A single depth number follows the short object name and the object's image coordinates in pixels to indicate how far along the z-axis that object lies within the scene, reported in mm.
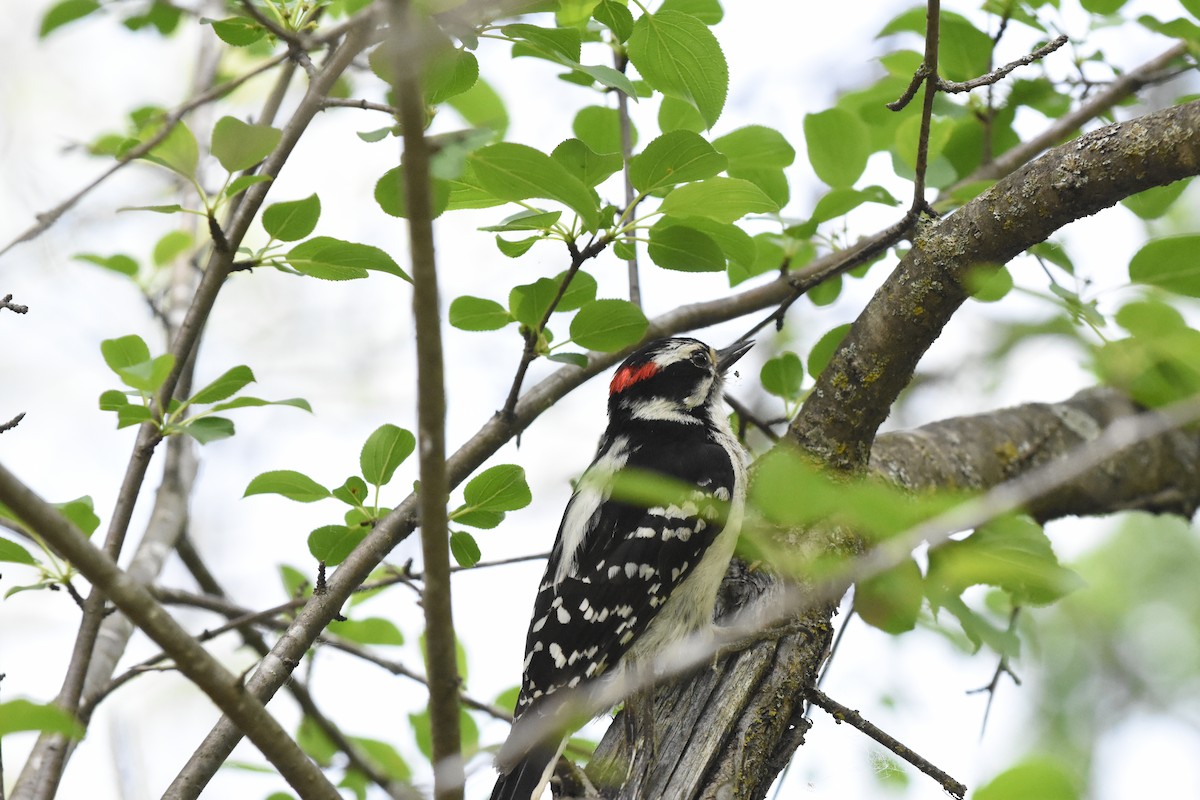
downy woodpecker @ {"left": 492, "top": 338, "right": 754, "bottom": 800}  6273
